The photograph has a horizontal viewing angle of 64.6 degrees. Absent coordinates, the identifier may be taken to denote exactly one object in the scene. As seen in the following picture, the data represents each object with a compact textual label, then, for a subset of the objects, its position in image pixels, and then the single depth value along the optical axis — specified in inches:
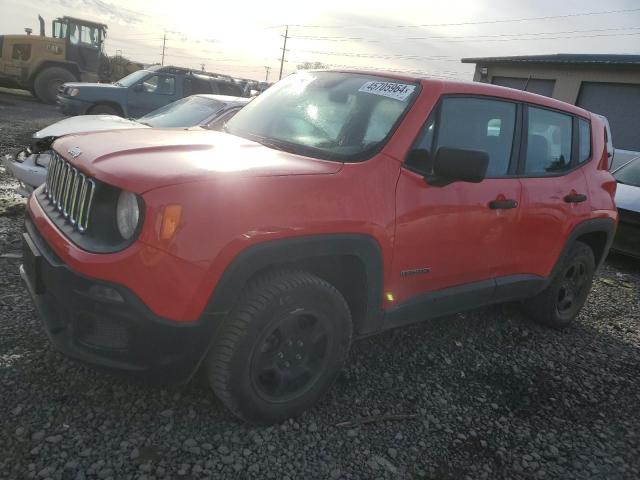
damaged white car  193.8
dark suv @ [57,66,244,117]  431.2
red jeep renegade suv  81.2
